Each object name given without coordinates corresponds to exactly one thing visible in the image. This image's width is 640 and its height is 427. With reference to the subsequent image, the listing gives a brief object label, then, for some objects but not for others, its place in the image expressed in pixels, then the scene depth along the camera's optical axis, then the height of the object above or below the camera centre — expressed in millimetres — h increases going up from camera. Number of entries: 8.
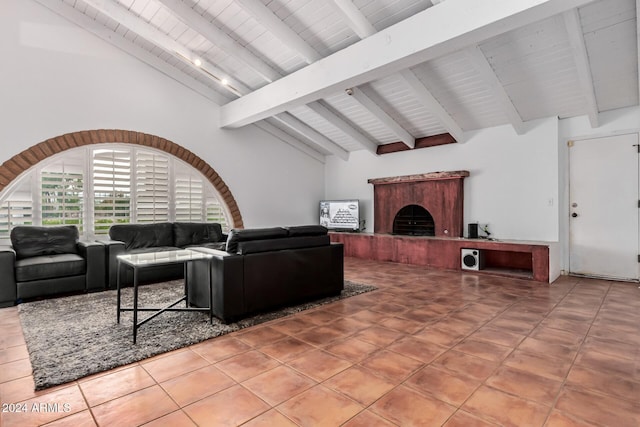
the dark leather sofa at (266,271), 2873 -525
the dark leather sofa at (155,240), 4109 -362
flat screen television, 7211 +55
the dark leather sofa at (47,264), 3424 -529
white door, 4555 +141
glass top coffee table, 2463 -355
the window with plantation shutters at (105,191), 4426 +382
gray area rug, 2096 -929
